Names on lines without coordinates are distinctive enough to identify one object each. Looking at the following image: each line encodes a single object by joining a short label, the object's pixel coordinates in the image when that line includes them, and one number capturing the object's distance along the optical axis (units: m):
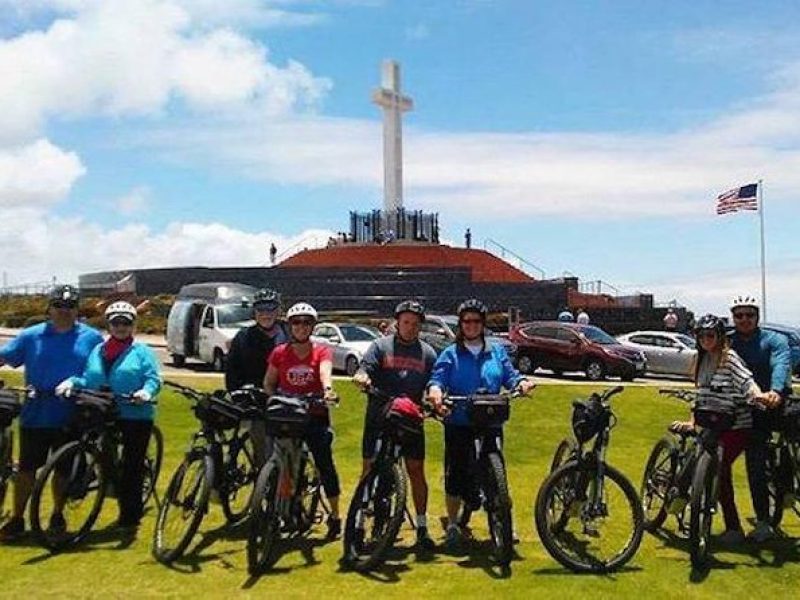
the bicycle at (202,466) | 6.53
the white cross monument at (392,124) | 51.44
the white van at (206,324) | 23.27
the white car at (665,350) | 25.73
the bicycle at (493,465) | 6.56
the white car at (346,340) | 22.81
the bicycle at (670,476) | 7.11
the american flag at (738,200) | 37.38
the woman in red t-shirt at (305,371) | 6.99
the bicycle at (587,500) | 6.52
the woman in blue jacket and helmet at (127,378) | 7.24
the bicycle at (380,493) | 6.51
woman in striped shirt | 7.00
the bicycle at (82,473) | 6.82
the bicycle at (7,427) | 7.18
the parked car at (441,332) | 23.16
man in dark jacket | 7.63
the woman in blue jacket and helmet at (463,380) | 7.01
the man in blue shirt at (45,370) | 7.18
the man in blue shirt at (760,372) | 7.35
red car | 23.91
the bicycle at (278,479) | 6.32
